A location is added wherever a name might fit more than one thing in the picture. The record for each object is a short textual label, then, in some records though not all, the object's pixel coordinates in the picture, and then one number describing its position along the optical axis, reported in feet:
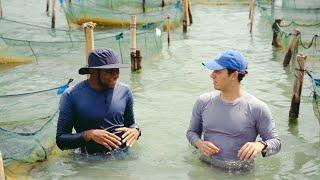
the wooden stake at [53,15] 60.06
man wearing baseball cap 15.11
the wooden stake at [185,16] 59.26
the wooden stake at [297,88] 24.35
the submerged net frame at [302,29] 35.76
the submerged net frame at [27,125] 18.33
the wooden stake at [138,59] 38.23
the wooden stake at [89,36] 24.68
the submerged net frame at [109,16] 59.31
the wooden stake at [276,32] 48.52
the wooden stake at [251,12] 58.33
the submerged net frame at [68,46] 40.16
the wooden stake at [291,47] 37.63
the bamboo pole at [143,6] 70.26
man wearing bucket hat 15.81
